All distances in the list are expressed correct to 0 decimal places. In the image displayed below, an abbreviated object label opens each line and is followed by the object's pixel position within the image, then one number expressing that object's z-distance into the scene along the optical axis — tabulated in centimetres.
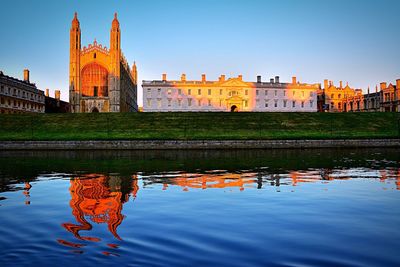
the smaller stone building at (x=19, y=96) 7862
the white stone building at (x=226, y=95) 9856
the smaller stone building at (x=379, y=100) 9479
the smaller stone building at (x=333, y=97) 12444
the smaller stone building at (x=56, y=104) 10809
